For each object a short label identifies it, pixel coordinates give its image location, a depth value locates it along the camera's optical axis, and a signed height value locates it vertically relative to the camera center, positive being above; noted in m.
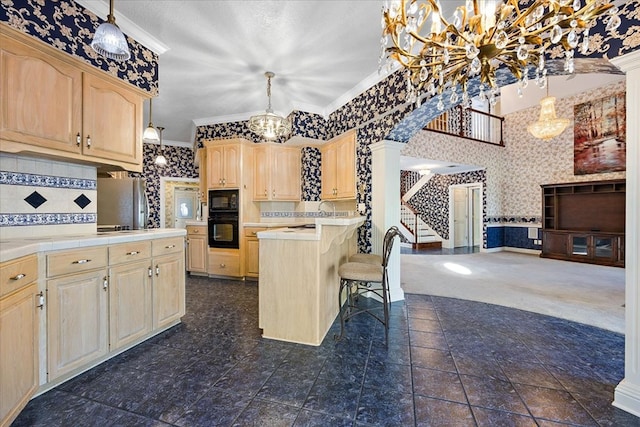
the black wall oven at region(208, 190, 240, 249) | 4.58 -0.07
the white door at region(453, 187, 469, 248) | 8.80 -0.11
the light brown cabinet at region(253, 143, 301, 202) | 4.74 +0.76
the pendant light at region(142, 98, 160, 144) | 3.90 +1.17
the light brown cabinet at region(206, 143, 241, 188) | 4.57 +0.84
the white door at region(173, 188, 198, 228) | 7.26 +0.26
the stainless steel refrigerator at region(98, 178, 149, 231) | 2.73 +0.12
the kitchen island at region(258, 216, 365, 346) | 2.32 -0.59
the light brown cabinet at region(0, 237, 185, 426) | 1.38 -0.62
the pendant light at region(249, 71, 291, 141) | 3.24 +1.10
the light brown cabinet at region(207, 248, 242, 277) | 4.55 -0.80
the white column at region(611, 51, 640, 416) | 1.50 -0.16
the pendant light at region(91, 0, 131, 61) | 1.68 +1.09
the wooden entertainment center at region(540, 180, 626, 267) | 5.79 -0.20
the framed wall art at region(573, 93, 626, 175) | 5.82 +1.72
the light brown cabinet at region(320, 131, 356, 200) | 3.93 +0.73
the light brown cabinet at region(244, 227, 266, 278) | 4.52 -0.61
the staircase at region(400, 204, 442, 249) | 8.59 -0.56
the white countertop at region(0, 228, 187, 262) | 1.41 -0.16
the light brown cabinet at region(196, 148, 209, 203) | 4.95 +0.76
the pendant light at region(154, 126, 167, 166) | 5.30 +1.07
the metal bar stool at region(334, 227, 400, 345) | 2.35 -0.51
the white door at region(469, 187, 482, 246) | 9.20 -0.09
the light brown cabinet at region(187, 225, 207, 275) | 4.80 -0.58
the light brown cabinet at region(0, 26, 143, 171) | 1.74 +0.80
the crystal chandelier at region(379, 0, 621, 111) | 1.30 +0.93
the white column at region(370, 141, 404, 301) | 3.46 +0.21
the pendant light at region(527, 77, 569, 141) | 5.18 +1.74
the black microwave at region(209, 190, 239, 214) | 4.59 +0.25
